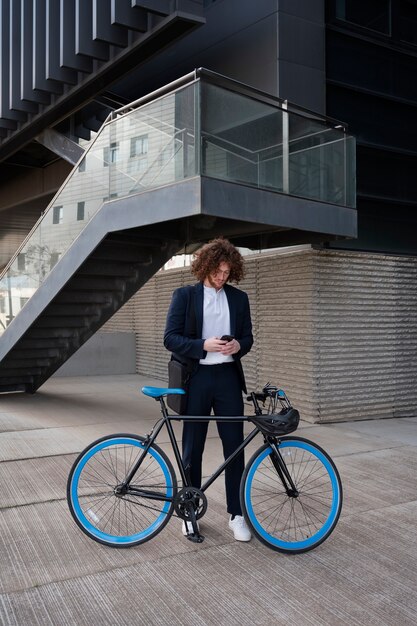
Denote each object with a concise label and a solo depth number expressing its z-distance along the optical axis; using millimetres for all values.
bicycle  3625
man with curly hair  3869
